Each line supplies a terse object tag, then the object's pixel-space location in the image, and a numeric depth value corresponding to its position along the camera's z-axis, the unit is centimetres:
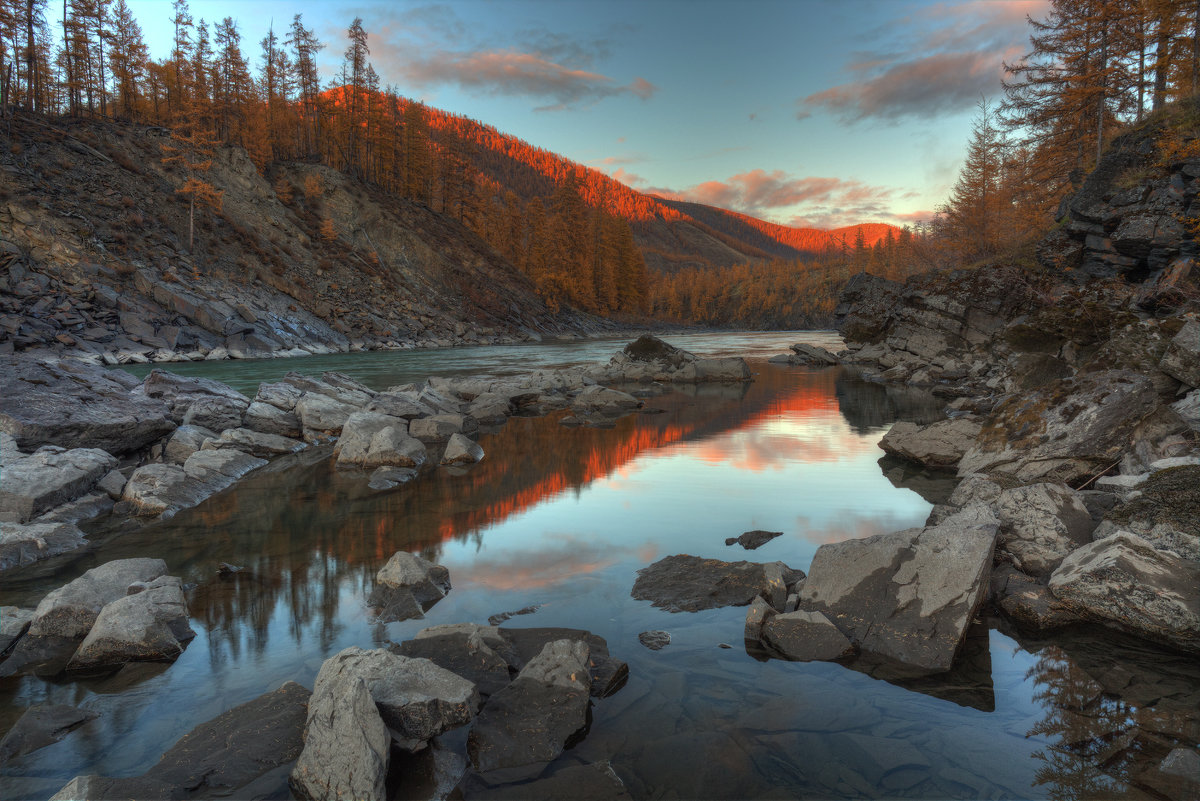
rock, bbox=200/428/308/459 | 1083
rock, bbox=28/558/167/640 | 461
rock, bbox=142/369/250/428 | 1202
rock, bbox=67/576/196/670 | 429
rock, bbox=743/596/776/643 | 462
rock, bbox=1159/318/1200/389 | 804
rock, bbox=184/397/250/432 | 1148
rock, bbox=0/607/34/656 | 447
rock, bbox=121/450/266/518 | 795
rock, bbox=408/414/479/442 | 1247
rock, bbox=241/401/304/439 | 1236
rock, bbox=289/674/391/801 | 286
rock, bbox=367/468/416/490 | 926
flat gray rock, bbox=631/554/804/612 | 527
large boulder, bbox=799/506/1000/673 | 431
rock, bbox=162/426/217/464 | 1005
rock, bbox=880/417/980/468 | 1003
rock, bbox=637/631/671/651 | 461
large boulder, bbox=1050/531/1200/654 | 416
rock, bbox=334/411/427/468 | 1036
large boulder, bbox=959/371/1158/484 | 734
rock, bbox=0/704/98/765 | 343
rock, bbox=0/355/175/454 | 896
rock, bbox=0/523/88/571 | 619
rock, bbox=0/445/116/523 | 698
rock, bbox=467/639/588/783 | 328
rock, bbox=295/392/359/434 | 1283
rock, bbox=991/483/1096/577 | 528
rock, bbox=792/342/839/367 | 3291
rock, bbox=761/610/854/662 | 437
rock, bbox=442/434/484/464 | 1080
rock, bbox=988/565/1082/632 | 459
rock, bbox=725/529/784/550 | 681
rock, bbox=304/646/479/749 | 321
